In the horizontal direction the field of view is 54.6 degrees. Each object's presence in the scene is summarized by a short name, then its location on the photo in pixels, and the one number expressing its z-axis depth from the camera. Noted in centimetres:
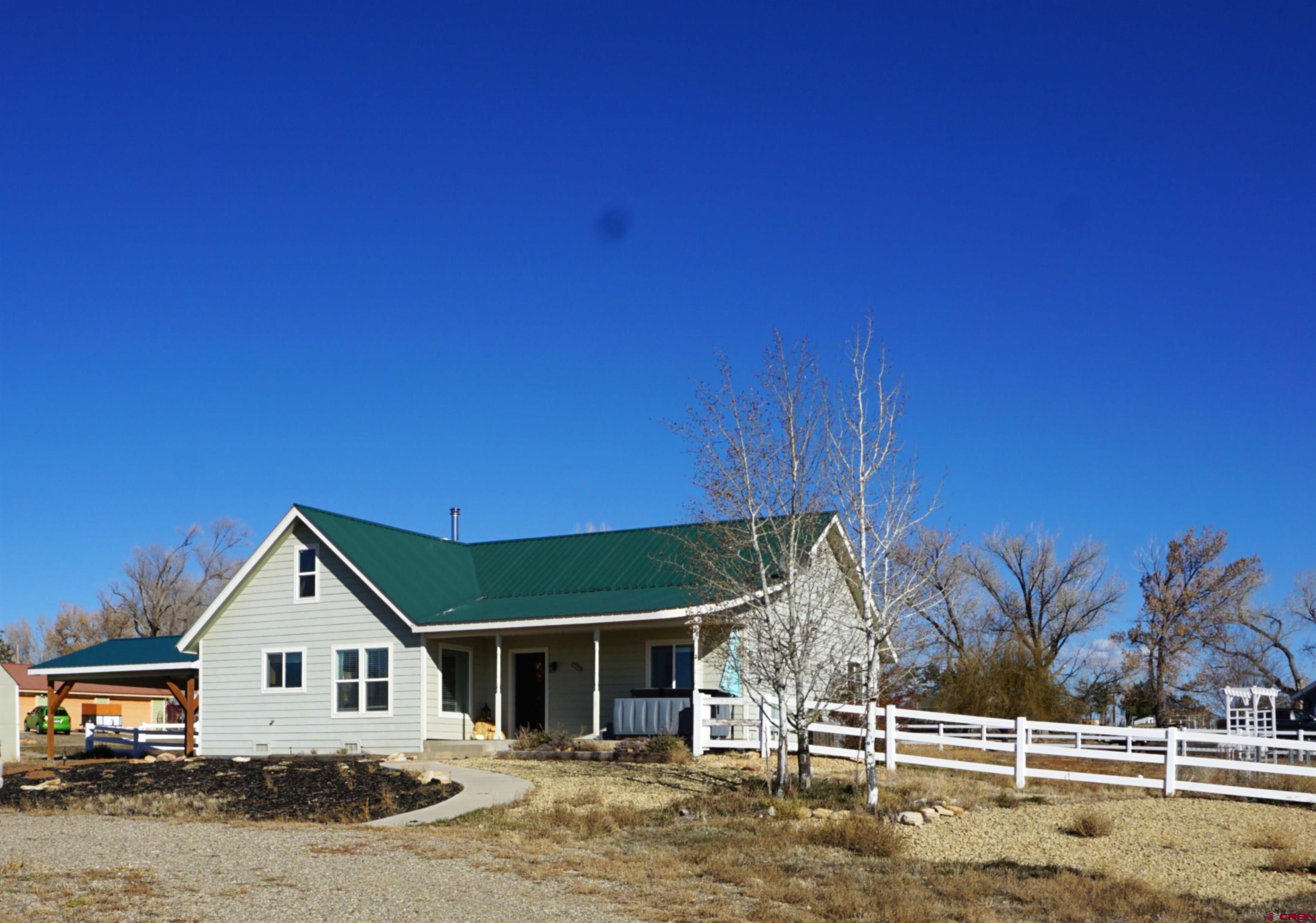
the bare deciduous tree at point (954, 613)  3591
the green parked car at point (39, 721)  5638
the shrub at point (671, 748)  2189
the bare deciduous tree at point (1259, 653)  5409
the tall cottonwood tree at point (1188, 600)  4881
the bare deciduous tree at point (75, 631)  8050
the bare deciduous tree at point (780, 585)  1783
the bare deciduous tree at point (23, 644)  9569
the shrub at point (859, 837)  1383
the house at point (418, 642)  2730
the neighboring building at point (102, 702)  5609
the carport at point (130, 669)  3316
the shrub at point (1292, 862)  1246
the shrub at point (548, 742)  2405
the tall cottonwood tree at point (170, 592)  7075
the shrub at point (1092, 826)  1423
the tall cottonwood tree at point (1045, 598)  4794
